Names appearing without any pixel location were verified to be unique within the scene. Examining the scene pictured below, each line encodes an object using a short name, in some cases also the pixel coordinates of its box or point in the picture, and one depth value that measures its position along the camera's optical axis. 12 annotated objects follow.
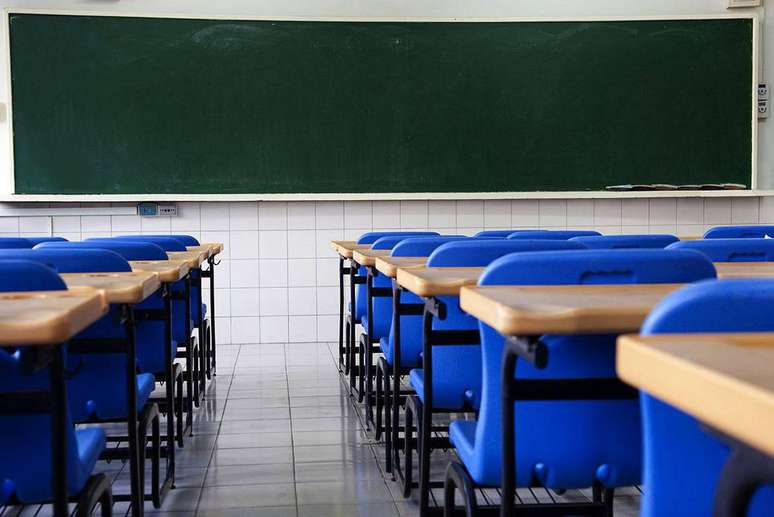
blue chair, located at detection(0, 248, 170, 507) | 2.35
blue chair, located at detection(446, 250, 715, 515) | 1.58
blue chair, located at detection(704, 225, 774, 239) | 3.63
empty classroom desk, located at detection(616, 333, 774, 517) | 0.57
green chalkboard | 6.30
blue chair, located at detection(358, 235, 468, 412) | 3.87
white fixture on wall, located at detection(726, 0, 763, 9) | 6.71
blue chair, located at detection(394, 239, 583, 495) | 2.29
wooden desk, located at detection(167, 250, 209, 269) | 3.24
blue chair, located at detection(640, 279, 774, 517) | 1.01
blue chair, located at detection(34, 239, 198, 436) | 3.04
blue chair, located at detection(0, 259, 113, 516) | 1.55
